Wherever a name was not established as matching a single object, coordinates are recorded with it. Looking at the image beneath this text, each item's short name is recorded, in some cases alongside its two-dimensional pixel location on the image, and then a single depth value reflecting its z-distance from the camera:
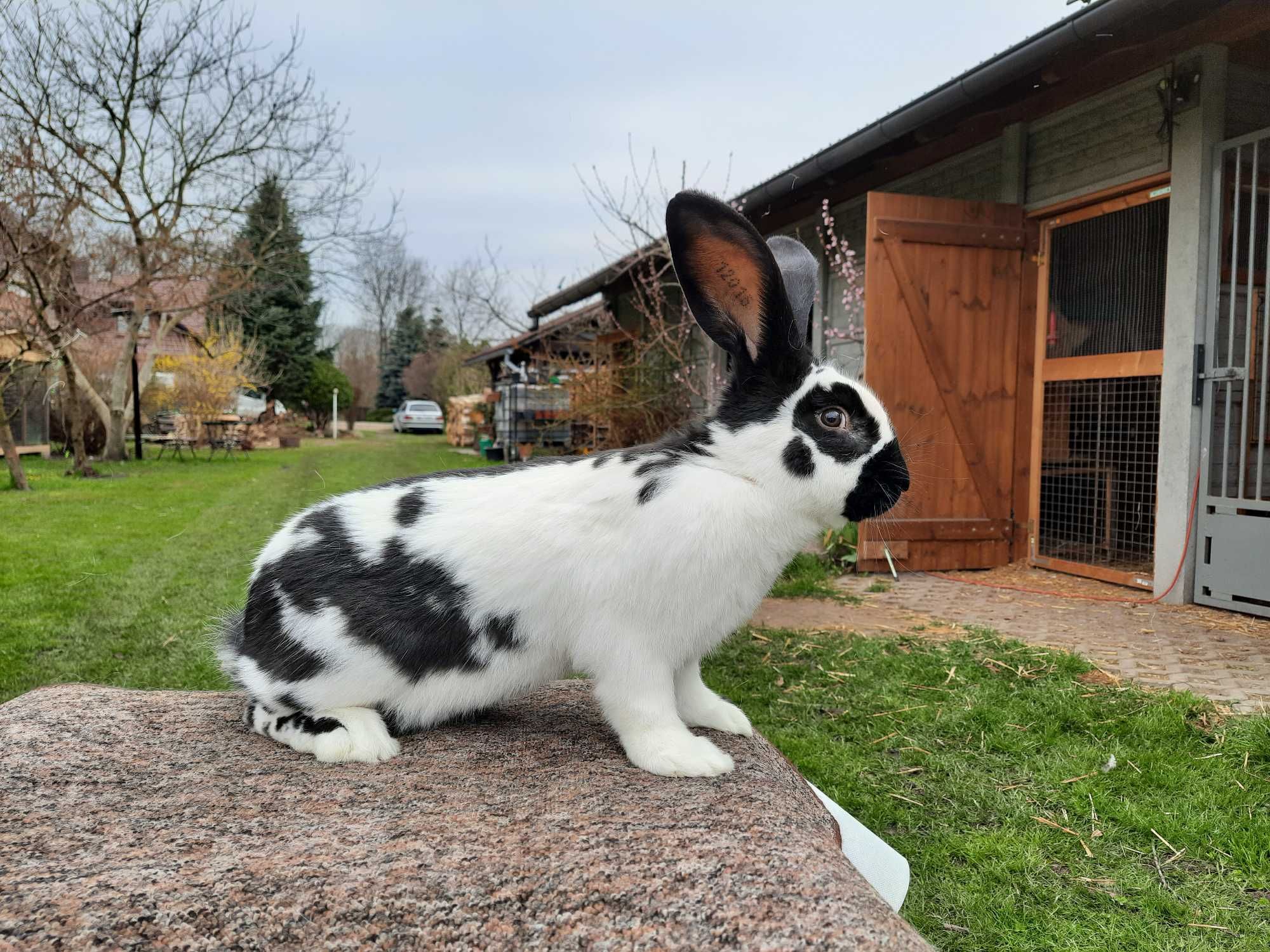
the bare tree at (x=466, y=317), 17.35
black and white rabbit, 1.49
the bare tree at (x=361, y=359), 40.94
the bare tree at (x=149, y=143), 12.94
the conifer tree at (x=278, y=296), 16.17
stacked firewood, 21.87
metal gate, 5.00
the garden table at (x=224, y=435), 18.11
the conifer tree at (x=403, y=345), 44.38
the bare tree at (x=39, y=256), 7.50
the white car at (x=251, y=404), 24.08
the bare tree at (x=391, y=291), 38.62
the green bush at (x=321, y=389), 31.86
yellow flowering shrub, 19.56
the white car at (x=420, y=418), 33.72
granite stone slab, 1.04
